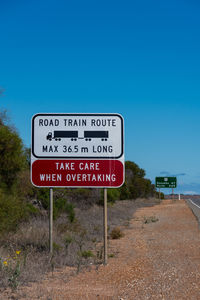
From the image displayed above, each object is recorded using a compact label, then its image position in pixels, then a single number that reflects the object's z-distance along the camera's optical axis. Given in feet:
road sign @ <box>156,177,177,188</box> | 211.82
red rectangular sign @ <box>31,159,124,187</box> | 35.63
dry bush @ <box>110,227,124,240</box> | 52.85
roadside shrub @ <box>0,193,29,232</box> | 38.91
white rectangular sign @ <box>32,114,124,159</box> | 35.32
